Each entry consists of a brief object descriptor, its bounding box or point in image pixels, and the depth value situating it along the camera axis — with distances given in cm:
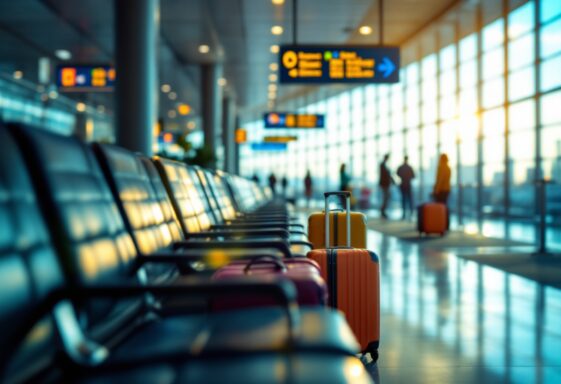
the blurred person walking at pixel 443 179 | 1159
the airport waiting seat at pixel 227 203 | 431
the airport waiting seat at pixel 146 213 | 223
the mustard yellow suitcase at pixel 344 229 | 476
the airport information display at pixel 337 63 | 1025
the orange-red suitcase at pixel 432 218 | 1066
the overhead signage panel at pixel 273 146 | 3111
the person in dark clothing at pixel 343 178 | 1828
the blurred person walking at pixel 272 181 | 3108
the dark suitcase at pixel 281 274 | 187
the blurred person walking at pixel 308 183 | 2742
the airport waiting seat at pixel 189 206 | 311
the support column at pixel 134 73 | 716
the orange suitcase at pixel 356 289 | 287
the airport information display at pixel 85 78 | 1227
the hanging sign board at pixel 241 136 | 2828
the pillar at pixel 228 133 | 2498
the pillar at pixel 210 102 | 1753
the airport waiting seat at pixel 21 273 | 118
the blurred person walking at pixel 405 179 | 1535
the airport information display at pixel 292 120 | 2095
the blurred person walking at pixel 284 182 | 3072
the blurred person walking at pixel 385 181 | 1678
